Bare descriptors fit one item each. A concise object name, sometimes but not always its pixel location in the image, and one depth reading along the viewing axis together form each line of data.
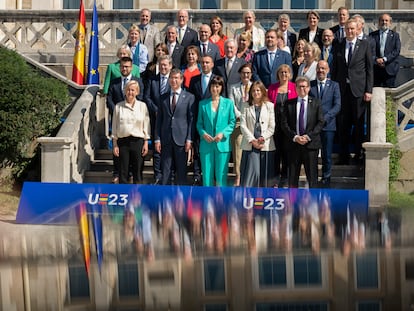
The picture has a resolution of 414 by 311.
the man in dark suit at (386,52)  14.70
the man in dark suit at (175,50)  13.98
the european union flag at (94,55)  17.14
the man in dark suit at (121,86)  13.10
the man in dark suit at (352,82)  13.53
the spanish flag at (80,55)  17.36
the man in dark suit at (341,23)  14.54
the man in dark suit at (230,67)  13.16
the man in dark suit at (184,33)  14.64
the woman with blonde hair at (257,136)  12.15
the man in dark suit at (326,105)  12.70
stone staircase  13.23
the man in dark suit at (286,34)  14.48
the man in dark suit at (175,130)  12.66
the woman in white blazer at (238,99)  12.66
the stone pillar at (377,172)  12.84
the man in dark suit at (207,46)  13.86
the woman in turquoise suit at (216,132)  12.34
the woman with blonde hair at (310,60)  13.06
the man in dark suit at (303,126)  12.23
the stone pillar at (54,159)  12.91
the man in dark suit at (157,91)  12.91
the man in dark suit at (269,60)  13.34
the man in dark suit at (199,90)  12.79
